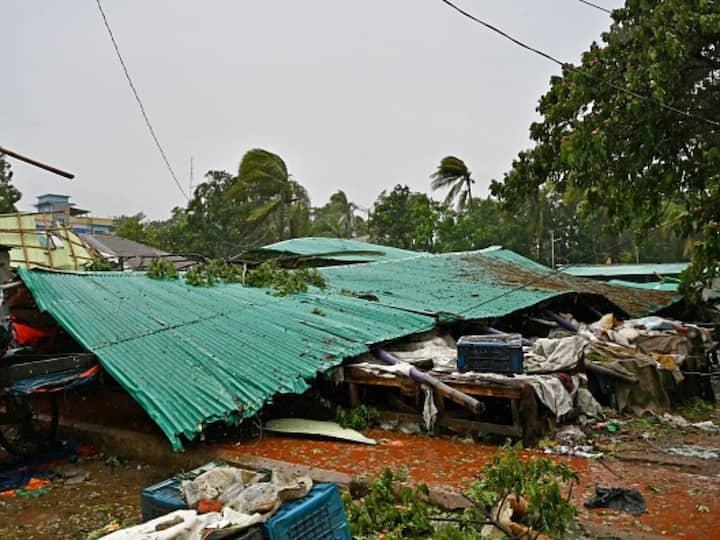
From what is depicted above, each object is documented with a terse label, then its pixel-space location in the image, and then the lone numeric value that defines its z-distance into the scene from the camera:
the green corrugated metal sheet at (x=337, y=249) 15.87
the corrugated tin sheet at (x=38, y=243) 14.75
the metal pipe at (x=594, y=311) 14.17
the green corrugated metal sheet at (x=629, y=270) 25.36
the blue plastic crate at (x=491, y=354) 6.96
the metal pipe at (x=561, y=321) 11.89
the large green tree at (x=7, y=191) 24.56
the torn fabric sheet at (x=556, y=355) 7.43
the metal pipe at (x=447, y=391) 6.44
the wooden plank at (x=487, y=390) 6.47
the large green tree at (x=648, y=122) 6.67
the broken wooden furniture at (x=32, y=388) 5.41
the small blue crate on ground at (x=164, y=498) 3.22
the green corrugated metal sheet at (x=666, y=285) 20.17
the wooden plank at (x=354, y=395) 7.44
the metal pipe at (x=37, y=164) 6.08
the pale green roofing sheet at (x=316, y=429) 6.56
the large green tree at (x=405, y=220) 29.31
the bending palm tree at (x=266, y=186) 21.66
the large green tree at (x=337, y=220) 33.44
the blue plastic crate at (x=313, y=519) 2.92
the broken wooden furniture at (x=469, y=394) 6.41
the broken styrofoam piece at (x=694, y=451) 6.36
